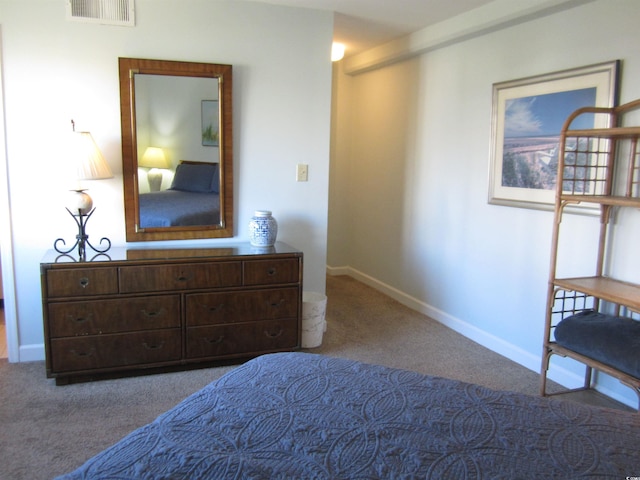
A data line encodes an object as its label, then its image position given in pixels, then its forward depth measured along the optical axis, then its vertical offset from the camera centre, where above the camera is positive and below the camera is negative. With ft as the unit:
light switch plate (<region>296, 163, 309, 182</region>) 11.98 -0.02
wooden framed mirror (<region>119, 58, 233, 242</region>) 10.48 +0.44
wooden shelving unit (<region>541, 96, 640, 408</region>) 8.20 -0.31
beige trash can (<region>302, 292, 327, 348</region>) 11.35 -3.38
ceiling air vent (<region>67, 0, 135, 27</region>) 9.97 +3.08
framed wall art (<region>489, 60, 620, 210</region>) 9.29 +1.10
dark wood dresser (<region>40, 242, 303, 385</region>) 9.33 -2.70
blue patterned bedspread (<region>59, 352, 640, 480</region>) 3.58 -2.05
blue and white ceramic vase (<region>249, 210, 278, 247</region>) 10.94 -1.25
